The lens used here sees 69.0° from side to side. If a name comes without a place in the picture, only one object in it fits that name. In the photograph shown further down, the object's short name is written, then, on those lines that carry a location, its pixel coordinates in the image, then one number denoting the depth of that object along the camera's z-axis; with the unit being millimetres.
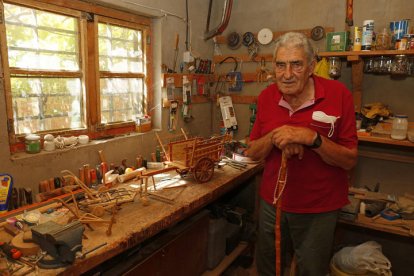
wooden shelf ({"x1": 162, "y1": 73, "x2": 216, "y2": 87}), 2656
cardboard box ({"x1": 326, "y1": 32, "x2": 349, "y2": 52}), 2291
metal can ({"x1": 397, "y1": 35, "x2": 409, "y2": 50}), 2035
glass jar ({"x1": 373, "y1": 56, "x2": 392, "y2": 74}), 2235
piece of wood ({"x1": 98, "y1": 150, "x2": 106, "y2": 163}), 2104
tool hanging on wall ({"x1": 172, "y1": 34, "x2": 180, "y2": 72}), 2738
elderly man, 1390
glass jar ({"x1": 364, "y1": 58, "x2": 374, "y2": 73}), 2330
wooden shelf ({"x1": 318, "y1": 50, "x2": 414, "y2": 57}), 2039
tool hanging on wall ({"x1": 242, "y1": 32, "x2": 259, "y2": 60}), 3031
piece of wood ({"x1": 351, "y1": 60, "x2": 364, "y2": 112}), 2371
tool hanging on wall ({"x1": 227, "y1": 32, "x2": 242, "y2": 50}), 3098
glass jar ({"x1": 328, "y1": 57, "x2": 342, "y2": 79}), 2414
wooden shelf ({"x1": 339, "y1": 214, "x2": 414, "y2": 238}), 1985
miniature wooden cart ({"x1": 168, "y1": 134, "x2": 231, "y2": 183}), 1950
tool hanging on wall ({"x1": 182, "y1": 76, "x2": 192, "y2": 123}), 2880
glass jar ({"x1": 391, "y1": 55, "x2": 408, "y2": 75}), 2139
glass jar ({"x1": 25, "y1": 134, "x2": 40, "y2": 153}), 1773
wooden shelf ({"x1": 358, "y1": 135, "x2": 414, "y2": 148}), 2068
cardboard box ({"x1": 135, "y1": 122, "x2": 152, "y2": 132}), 2539
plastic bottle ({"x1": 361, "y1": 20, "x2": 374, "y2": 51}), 2137
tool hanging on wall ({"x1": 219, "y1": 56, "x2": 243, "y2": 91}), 3164
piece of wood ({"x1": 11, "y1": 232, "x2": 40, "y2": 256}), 1134
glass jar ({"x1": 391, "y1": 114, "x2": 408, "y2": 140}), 2119
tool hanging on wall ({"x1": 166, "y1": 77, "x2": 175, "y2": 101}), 2698
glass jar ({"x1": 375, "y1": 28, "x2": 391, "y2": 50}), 2176
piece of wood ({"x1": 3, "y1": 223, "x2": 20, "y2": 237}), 1280
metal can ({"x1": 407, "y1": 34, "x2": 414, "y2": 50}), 2018
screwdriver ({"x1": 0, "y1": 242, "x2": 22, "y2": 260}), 1109
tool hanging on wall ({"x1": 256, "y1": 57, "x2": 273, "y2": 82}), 2994
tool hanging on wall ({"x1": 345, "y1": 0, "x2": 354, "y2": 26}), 2436
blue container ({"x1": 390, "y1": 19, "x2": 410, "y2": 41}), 2113
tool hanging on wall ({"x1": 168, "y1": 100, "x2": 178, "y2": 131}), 2783
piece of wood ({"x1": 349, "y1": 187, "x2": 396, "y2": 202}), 2274
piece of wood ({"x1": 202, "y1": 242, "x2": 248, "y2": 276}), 2162
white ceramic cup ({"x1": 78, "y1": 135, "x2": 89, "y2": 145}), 2062
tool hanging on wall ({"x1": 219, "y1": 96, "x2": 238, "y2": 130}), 3195
